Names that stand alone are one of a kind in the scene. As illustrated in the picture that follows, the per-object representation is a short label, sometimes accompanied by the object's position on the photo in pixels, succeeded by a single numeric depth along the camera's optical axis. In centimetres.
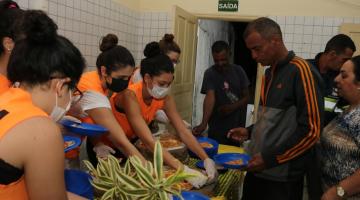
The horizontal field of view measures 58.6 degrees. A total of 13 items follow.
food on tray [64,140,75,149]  134
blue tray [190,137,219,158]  210
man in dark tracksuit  151
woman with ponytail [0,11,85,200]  76
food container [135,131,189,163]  186
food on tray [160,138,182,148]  196
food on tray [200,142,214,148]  215
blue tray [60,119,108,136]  132
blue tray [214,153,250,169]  193
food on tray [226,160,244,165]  182
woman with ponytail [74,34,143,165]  164
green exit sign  403
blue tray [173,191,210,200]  119
